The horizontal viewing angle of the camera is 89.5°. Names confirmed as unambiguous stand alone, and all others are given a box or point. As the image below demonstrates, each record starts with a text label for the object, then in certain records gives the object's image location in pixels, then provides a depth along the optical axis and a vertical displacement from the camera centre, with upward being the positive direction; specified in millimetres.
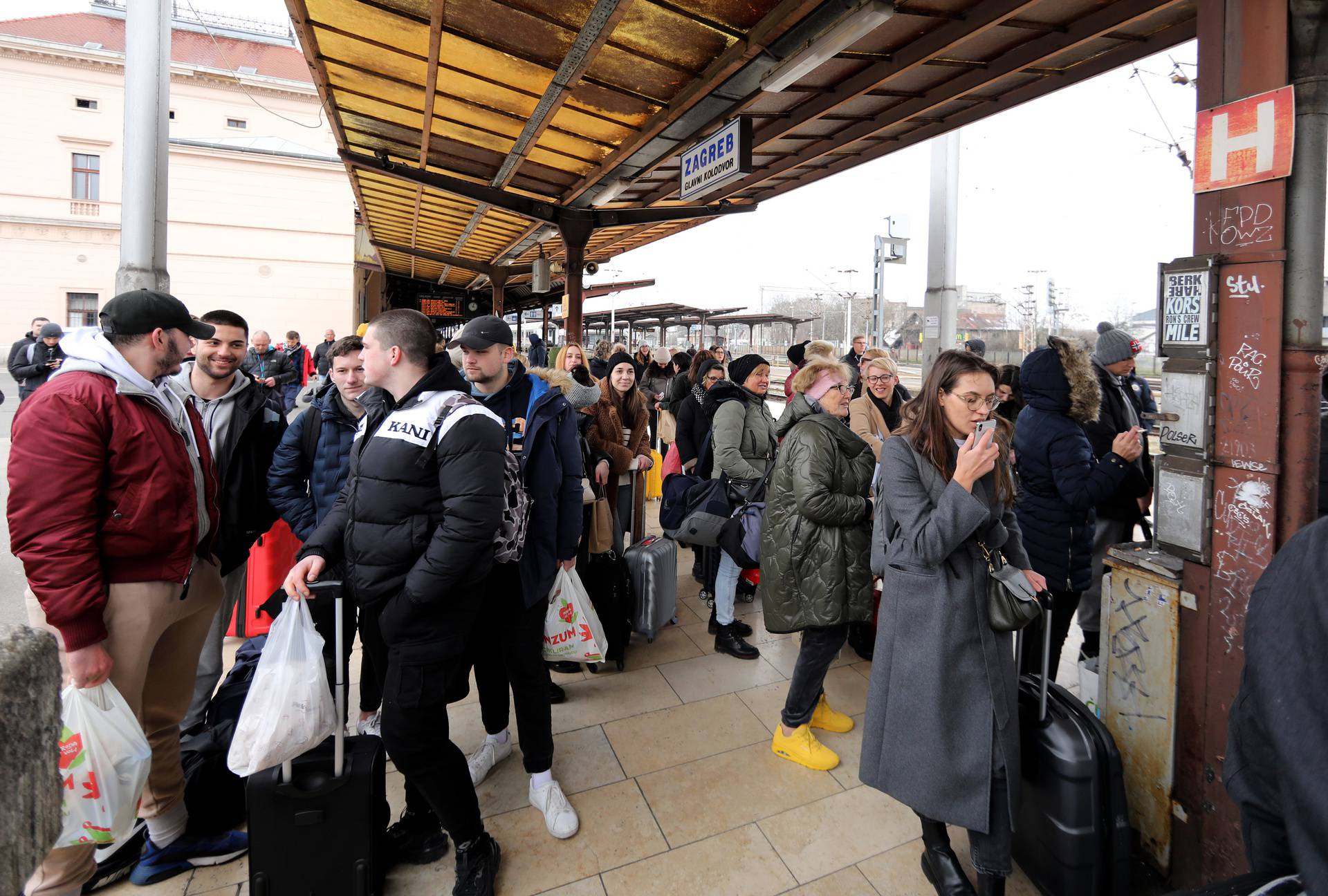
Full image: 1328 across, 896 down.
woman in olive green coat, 2941 -484
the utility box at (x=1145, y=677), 2355 -850
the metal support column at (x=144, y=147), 3779 +1589
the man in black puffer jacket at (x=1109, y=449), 3506 -40
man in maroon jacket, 1985 -336
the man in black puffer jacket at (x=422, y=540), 2090 -348
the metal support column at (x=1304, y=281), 2047 +525
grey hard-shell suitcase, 4172 -935
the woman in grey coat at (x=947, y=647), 2162 -687
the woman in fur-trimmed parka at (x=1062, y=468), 3037 -108
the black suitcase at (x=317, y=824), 2104 -1259
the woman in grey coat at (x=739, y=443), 4340 -40
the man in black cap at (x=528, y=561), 2771 -550
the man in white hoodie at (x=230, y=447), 2924 -95
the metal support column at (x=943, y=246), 6973 +2065
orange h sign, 2037 +978
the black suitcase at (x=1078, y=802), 2160 -1168
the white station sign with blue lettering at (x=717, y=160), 4844 +2114
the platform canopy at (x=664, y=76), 3691 +2456
